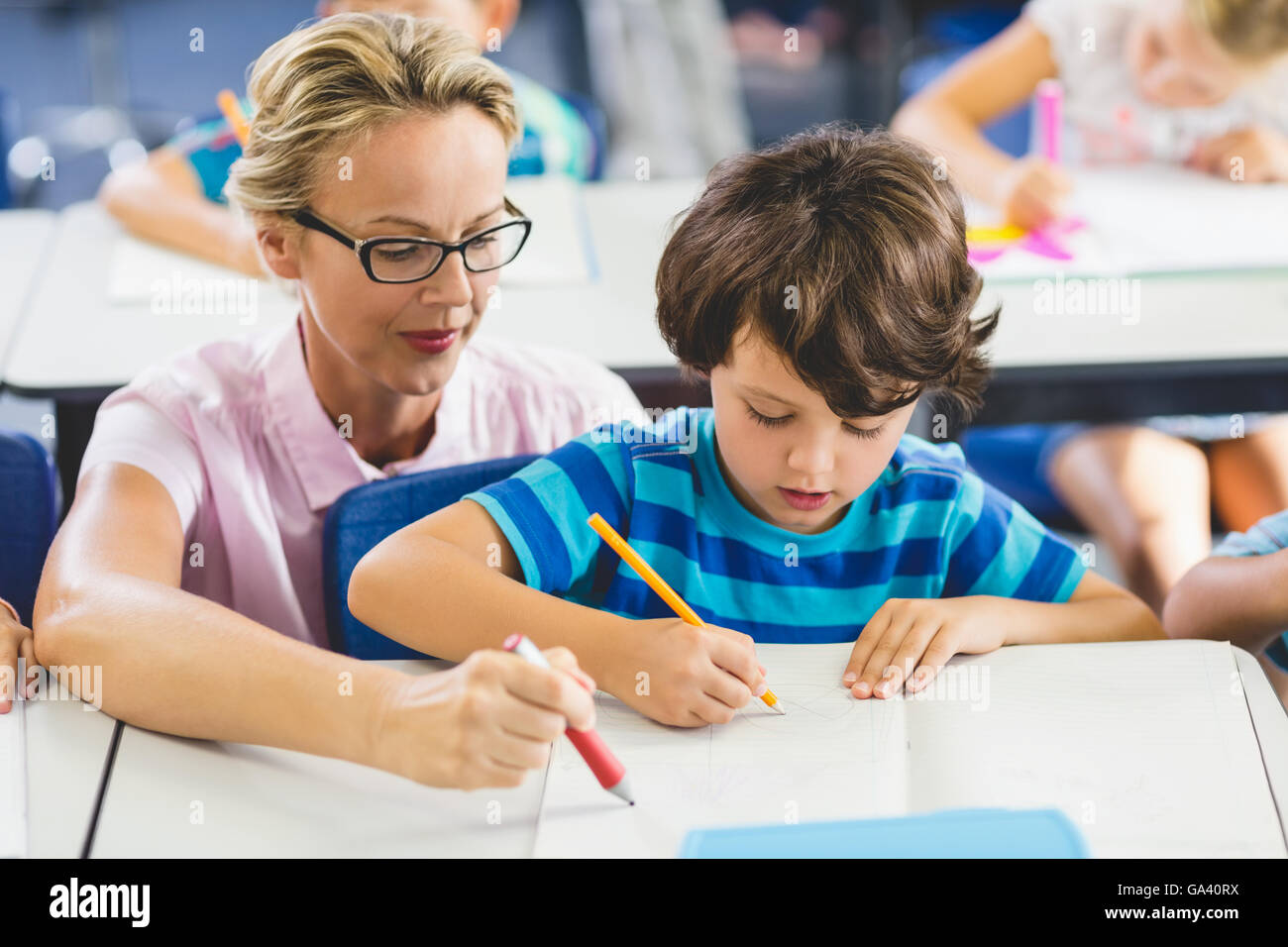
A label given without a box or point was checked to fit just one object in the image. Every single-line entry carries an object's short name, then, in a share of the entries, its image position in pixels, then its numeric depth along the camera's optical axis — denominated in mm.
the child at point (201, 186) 2057
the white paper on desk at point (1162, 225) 1997
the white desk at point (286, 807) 958
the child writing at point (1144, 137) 1898
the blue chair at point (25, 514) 1352
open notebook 972
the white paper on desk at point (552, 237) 2072
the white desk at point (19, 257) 1942
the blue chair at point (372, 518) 1282
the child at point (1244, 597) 1265
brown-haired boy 1141
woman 1040
